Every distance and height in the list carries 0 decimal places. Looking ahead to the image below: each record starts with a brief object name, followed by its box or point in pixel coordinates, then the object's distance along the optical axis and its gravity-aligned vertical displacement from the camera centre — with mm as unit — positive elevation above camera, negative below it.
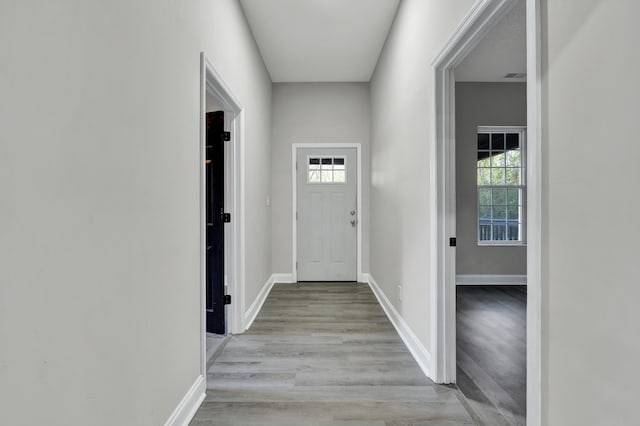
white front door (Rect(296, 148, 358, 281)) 5129 -55
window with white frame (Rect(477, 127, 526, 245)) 5121 +382
